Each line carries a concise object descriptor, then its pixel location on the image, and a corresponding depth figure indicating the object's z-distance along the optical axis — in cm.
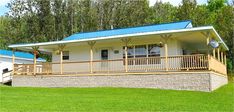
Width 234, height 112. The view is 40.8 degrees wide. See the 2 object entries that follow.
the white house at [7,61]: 2619
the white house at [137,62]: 1667
